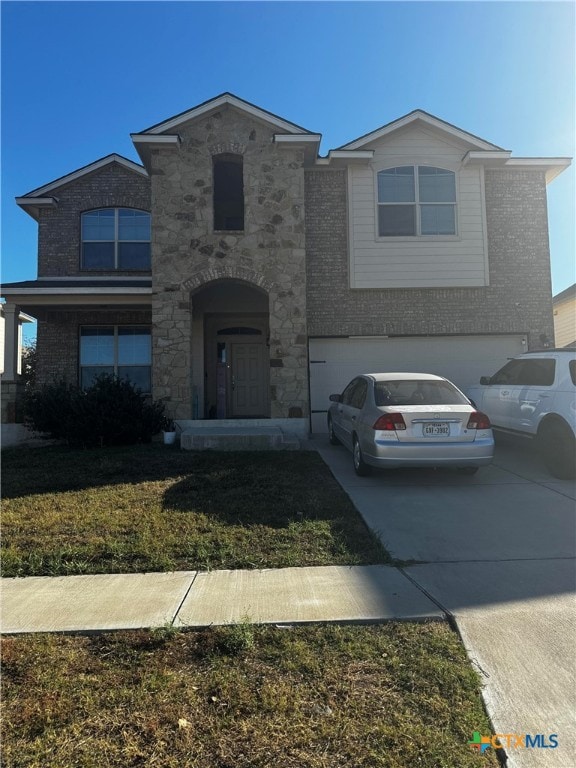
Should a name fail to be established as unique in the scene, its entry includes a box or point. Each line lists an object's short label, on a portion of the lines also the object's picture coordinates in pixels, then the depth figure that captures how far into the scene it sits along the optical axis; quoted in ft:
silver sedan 21.83
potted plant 35.99
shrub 34.53
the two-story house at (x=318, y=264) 38.68
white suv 23.27
